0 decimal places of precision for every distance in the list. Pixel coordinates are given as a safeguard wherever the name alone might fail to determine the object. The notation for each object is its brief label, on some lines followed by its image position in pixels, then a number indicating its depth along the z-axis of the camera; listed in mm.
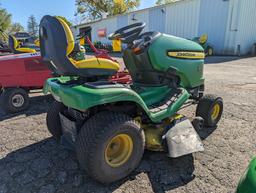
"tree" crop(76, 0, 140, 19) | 32031
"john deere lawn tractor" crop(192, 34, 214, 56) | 12344
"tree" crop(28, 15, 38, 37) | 77500
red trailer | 3908
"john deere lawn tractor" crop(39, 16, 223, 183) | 1873
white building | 12310
